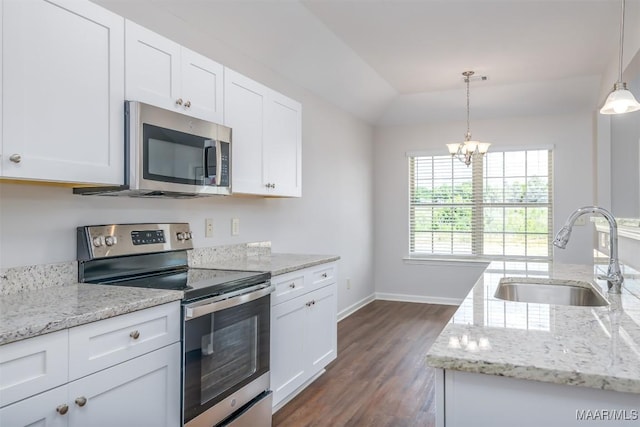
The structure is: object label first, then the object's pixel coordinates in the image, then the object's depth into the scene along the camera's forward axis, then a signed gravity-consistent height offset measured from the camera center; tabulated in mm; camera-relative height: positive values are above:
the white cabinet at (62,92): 1488 +458
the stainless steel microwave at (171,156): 1898 +287
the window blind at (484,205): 5375 +145
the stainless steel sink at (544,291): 2055 -346
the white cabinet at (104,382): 1209 -520
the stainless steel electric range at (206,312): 1826 -428
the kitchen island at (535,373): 890 -318
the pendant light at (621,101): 1723 +452
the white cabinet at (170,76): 1954 +682
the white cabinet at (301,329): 2547 -712
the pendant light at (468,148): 4137 +648
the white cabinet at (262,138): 2639 +517
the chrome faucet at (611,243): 1735 -103
